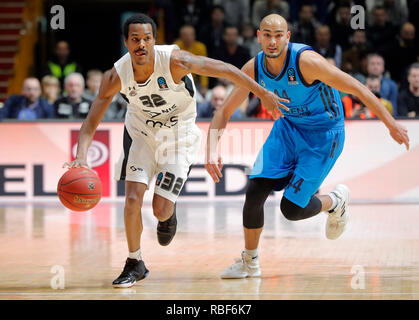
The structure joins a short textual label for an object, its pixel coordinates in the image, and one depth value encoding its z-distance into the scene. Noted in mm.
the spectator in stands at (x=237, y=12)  13367
